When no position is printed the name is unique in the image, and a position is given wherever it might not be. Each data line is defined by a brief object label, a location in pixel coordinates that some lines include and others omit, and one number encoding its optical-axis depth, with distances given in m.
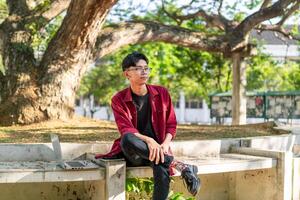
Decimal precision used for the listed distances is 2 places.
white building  48.31
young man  4.90
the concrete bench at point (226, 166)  5.21
